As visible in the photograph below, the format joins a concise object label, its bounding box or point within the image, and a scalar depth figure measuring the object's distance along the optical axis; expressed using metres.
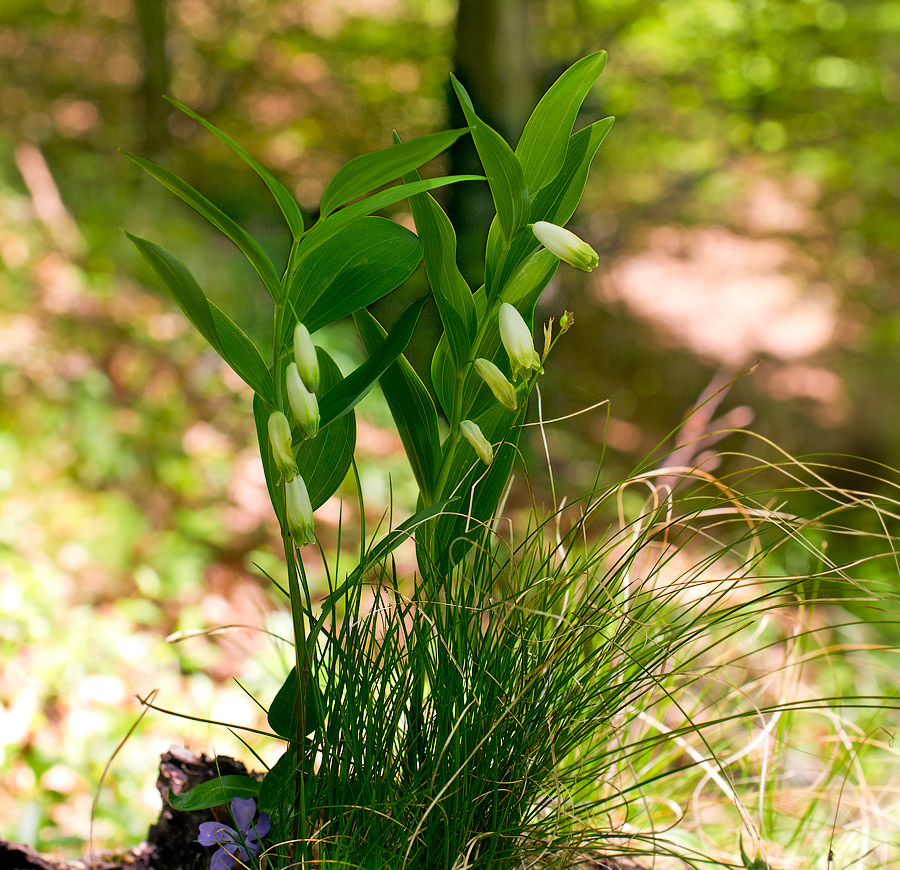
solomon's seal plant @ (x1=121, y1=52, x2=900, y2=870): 0.69
